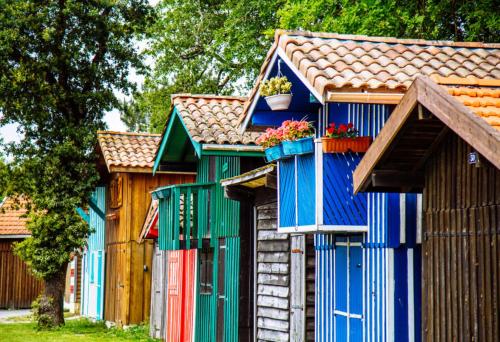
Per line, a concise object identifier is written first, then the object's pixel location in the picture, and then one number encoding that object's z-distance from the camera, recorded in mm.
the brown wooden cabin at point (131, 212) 26562
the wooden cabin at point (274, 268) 14016
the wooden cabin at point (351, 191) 10617
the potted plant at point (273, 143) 12320
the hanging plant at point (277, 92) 12581
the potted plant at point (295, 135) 11696
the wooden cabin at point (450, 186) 7562
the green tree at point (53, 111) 27641
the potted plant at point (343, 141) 11211
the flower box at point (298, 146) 11500
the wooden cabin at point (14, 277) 39625
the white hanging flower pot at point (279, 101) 12624
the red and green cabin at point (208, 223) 16969
